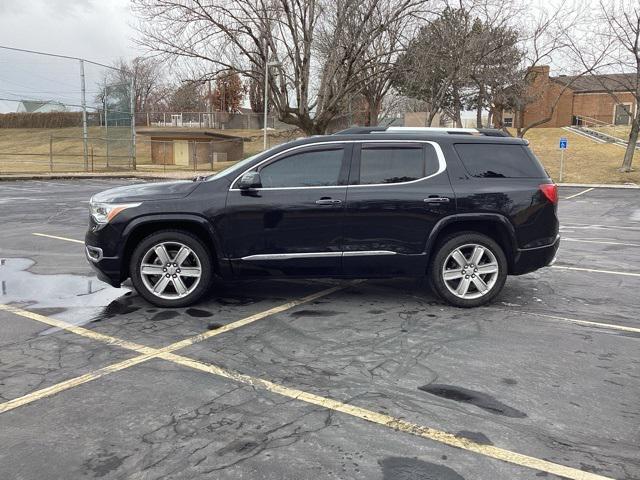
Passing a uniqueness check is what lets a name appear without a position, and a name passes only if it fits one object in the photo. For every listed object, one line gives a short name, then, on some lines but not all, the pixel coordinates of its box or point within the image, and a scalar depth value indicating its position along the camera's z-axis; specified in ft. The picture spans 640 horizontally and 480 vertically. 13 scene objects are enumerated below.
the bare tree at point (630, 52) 101.96
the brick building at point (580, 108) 218.59
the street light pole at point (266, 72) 83.26
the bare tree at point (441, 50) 89.30
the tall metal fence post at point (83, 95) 95.35
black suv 17.99
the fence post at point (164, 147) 144.91
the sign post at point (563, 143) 103.48
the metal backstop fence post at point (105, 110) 103.19
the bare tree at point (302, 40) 85.10
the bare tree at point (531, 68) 112.67
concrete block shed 146.82
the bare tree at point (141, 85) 100.23
